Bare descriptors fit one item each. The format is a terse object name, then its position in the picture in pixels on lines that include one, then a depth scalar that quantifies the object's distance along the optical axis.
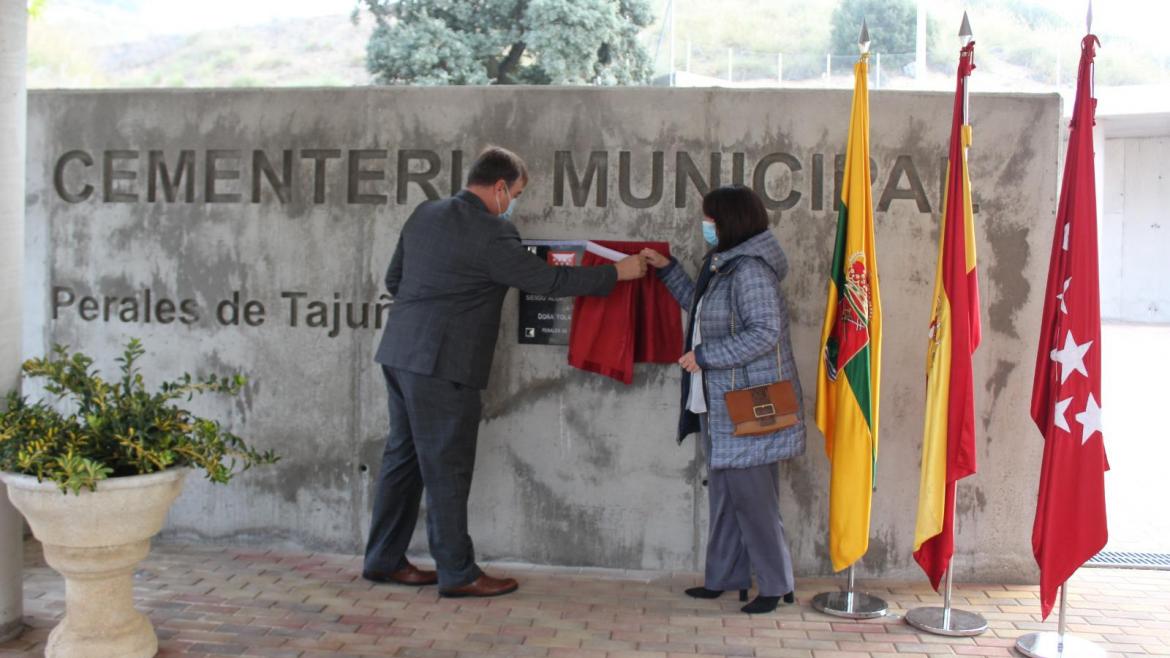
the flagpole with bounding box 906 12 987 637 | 4.48
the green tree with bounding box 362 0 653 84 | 17.44
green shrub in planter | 3.78
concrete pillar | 4.20
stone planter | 3.80
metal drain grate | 5.57
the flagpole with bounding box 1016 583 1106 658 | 4.25
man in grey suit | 4.77
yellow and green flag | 4.64
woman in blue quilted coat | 4.55
